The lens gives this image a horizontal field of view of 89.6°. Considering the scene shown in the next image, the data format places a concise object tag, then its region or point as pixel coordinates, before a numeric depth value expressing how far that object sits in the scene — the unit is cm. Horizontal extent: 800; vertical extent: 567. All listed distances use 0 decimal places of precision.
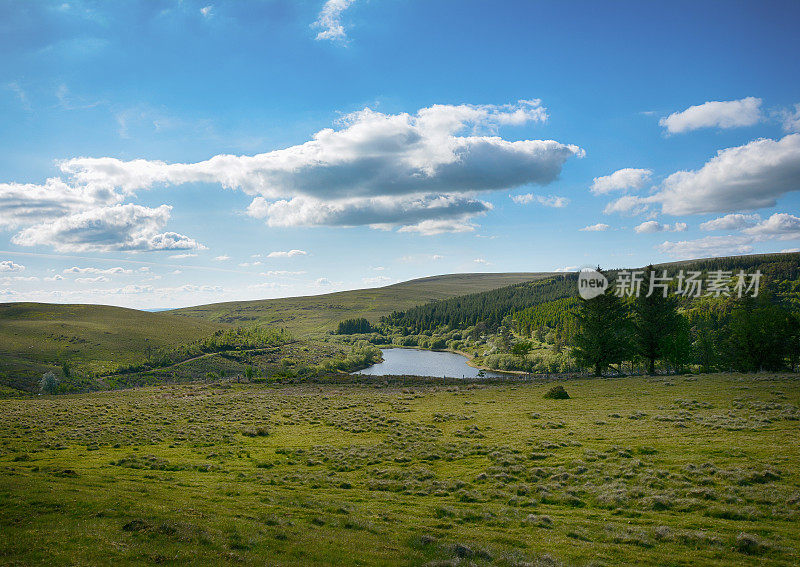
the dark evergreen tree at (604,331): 6425
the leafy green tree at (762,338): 6047
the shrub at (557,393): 4734
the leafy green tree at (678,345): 6462
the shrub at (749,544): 1335
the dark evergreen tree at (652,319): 6412
